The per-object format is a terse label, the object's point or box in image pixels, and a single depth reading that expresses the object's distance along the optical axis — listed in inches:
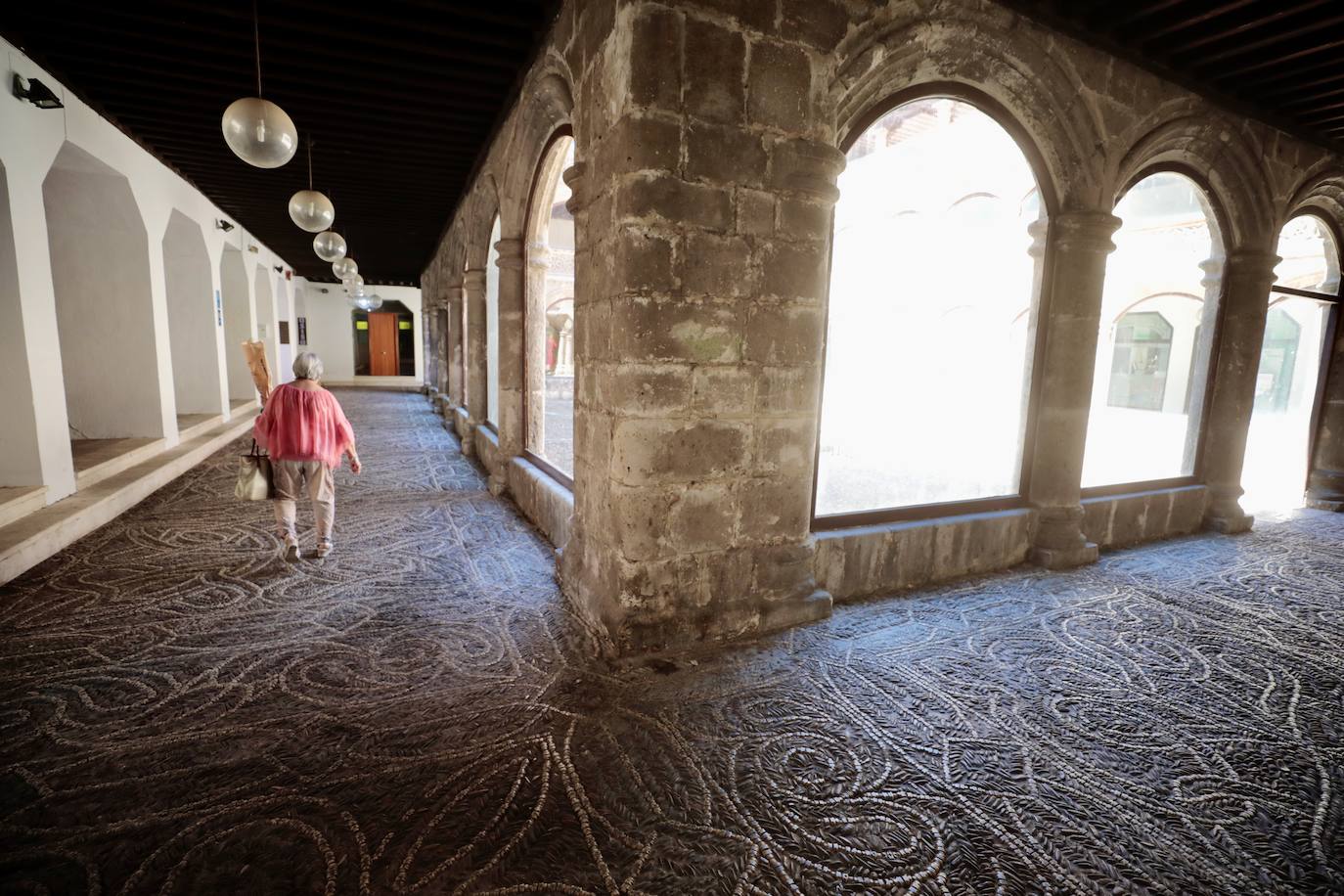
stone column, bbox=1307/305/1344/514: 241.6
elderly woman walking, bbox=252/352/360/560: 146.2
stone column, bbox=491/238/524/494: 213.3
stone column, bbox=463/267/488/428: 284.7
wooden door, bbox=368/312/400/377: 949.2
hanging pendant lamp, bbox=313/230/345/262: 285.6
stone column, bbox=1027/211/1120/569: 158.9
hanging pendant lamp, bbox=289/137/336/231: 211.5
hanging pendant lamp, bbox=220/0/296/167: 132.4
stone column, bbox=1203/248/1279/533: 203.9
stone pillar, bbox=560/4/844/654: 102.0
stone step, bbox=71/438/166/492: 202.5
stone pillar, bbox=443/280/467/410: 367.6
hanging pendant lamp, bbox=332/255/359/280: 371.6
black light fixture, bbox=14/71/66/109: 163.6
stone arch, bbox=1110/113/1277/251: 167.0
